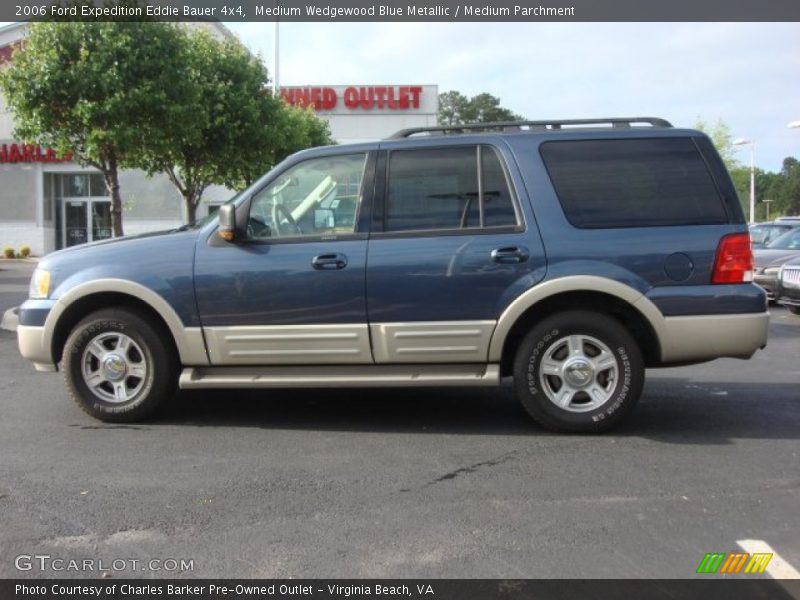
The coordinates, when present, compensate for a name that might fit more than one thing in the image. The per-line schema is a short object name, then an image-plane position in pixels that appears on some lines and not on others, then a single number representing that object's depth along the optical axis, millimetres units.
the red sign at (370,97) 36688
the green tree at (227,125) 16922
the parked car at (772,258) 12266
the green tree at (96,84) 12070
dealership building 30500
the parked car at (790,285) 10930
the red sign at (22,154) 29906
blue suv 4719
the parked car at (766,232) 15023
